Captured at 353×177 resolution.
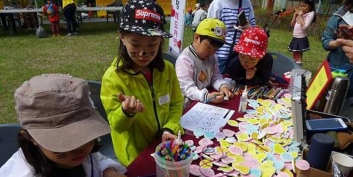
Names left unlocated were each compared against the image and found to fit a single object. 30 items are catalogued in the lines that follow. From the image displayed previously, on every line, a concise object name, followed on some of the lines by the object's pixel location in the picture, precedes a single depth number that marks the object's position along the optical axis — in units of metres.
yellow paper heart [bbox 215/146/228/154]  1.28
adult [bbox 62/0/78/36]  8.02
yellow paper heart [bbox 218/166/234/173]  1.16
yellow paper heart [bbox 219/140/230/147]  1.33
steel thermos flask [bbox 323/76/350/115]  1.49
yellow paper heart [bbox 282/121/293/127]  1.54
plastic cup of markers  0.99
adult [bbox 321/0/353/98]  2.13
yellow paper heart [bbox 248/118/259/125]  1.56
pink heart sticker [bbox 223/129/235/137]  1.42
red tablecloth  1.13
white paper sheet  1.50
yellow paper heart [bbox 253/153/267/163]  1.24
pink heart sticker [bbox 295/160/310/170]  1.03
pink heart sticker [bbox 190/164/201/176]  1.13
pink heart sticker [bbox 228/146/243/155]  1.28
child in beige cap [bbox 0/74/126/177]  0.82
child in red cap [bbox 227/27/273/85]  1.97
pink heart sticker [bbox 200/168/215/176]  1.13
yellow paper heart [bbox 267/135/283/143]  1.38
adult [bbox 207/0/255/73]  2.83
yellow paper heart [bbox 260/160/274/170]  1.18
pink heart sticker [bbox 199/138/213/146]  1.33
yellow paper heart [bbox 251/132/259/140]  1.41
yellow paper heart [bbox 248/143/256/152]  1.32
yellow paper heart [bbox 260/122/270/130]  1.49
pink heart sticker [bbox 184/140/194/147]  1.33
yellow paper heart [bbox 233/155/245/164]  1.22
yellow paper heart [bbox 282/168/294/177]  1.15
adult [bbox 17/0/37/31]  8.66
